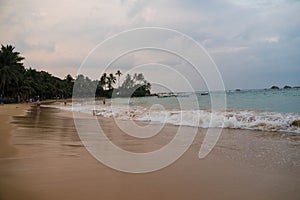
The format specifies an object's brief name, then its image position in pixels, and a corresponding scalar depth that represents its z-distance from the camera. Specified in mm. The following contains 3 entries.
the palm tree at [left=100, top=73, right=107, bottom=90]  114000
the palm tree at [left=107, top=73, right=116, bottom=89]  117188
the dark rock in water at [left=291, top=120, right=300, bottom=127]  11156
